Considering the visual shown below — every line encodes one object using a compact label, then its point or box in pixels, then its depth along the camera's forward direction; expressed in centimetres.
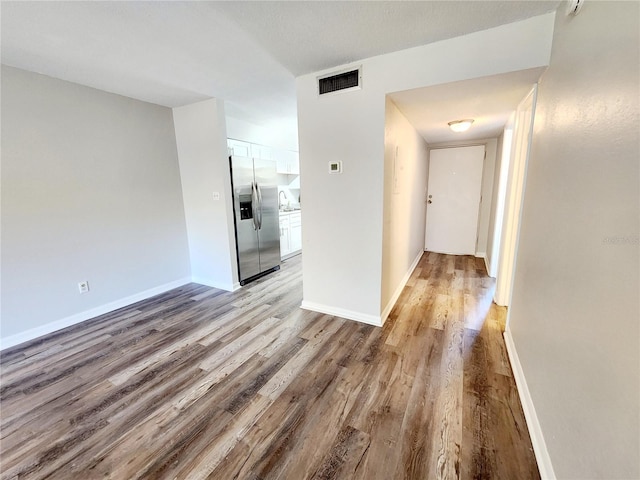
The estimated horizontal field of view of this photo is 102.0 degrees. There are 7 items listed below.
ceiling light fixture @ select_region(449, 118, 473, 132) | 306
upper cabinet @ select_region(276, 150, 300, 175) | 507
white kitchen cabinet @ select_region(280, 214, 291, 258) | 482
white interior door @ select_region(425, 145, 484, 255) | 470
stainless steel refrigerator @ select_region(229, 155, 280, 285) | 358
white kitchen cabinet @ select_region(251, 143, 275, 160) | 429
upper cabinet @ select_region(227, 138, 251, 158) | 378
